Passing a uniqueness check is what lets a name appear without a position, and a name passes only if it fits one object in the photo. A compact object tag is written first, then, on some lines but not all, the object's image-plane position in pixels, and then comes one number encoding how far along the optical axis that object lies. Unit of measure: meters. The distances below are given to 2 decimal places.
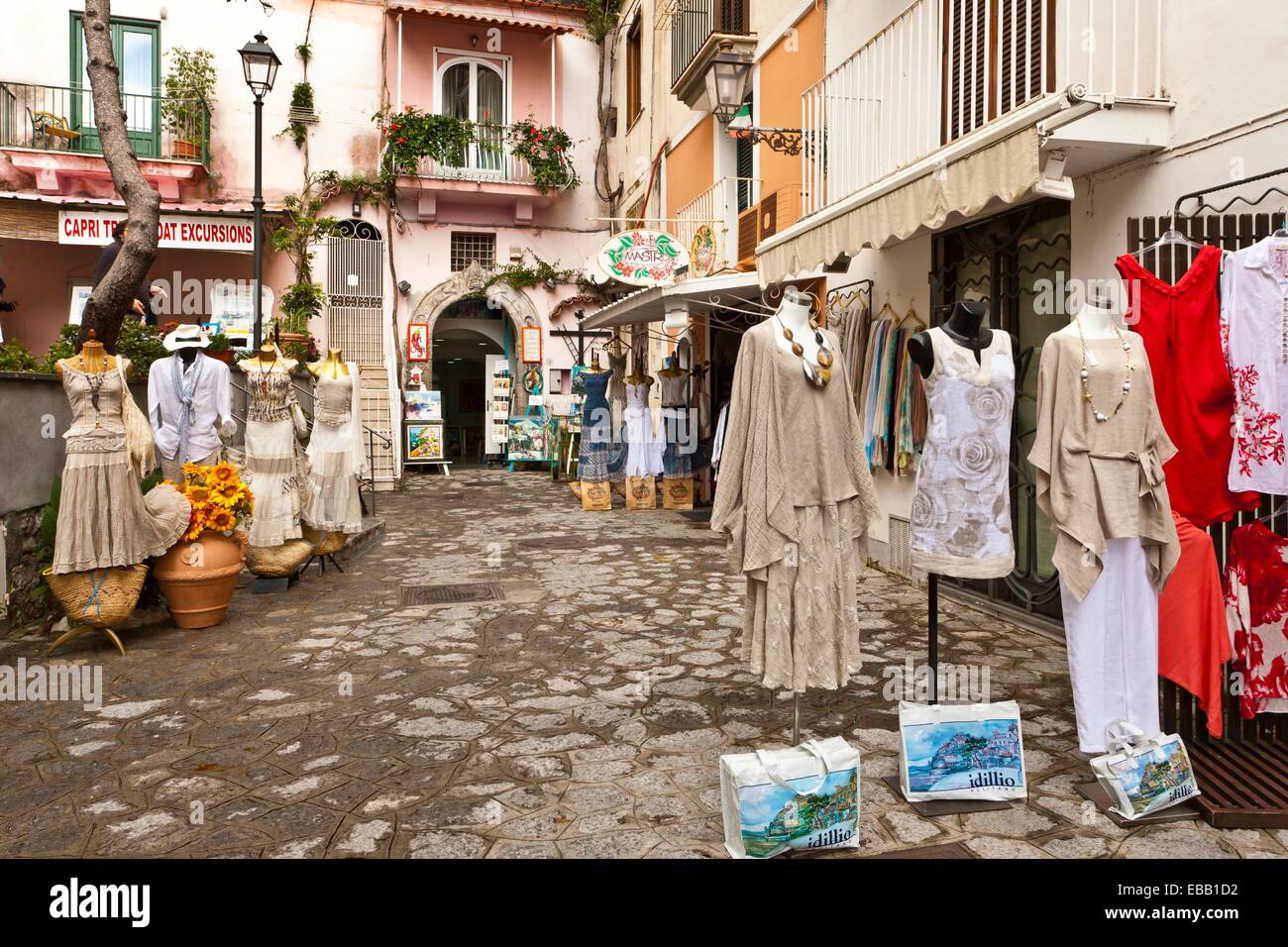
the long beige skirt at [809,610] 3.37
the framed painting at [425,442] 17.00
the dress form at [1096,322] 3.55
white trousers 3.46
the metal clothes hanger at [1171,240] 3.65
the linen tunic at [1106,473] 3.41
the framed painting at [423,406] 17.23
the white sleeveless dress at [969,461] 3.62
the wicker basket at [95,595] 5.30
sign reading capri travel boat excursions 14.58
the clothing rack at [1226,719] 3.38
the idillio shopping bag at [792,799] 2.84
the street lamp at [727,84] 10.02
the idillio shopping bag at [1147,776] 3.12
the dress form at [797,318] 3.46
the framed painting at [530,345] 18.00
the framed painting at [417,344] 17.52
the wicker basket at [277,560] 7.00
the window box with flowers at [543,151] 17.64
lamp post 9.12
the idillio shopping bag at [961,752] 3.27
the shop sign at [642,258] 10.02
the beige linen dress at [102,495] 5.27
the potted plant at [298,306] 16.22
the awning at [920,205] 4.30
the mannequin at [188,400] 6.76
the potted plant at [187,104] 15.98
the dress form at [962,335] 3.61
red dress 3.55
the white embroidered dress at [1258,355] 3.44
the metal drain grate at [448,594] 6.77
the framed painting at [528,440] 17.69
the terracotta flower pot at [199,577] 5.78
